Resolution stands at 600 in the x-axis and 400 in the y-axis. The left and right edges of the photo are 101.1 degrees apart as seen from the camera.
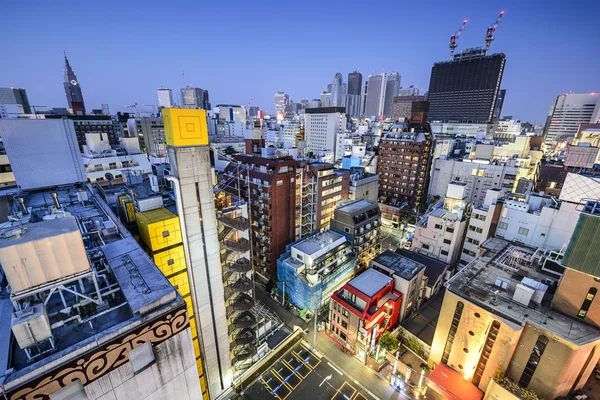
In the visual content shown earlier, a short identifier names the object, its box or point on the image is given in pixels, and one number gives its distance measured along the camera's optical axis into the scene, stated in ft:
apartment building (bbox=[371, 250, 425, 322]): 123.34
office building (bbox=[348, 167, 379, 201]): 221.46
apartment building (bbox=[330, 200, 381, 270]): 158.92
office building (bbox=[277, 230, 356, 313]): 129.80
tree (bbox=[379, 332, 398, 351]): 107.64
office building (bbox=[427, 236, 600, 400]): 75.25
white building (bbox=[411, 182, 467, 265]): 155.22
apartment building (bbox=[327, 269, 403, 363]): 108.37
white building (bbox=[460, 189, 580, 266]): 122.21
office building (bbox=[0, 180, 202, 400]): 31.35
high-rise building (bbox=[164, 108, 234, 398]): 59.67
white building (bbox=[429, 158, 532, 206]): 232.73
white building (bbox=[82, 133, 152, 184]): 185.23
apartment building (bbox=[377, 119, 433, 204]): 265.13
